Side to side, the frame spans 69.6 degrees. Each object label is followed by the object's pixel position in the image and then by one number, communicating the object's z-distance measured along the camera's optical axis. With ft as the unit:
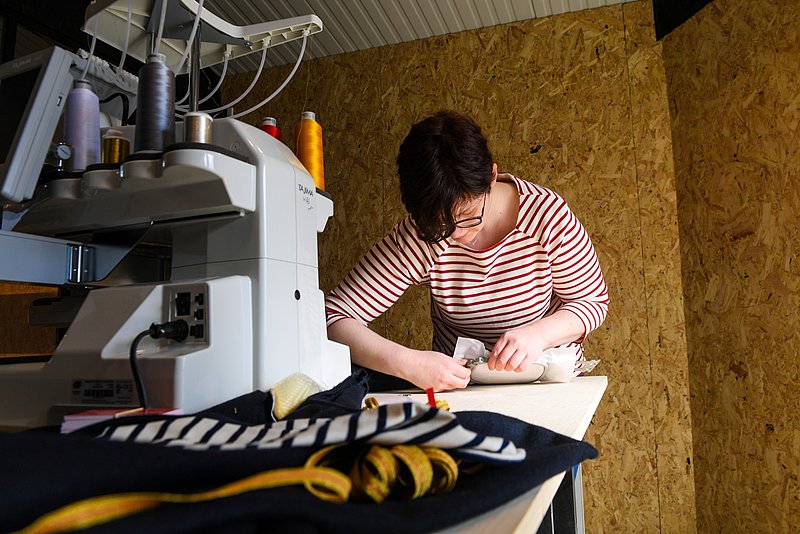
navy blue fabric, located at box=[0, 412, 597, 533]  1.09
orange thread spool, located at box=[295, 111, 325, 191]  3.81
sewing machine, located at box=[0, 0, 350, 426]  2.62
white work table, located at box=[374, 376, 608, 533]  1.32
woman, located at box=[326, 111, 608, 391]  4.07
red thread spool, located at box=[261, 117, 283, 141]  3.63
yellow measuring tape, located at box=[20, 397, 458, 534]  1.10
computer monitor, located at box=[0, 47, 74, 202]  2.83
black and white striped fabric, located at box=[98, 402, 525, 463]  1.42
